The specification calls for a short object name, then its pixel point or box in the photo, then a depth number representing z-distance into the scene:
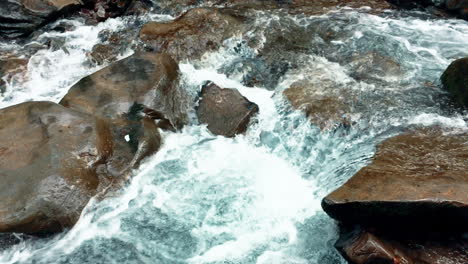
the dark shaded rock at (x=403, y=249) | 4.98
